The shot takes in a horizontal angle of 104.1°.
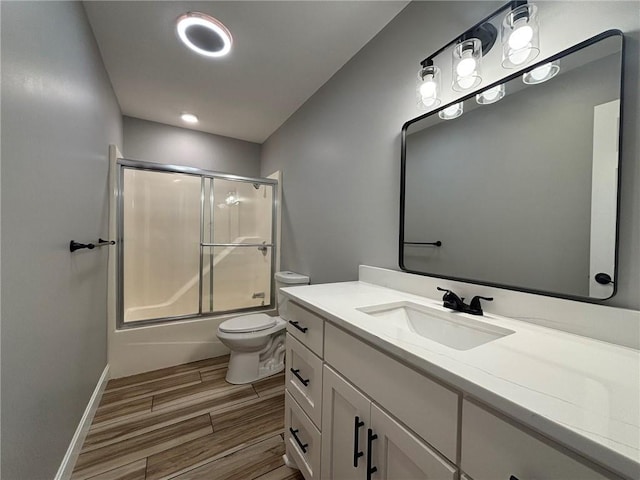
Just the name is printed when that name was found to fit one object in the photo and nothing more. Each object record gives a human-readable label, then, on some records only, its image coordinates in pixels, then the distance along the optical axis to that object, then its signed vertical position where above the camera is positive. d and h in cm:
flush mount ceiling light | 143 +122
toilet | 192 -88
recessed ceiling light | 258 +123
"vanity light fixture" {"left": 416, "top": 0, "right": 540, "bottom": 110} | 84 +73
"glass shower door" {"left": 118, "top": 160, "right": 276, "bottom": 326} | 255 -13
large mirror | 73 +22
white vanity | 40 -33
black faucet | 95 -25
